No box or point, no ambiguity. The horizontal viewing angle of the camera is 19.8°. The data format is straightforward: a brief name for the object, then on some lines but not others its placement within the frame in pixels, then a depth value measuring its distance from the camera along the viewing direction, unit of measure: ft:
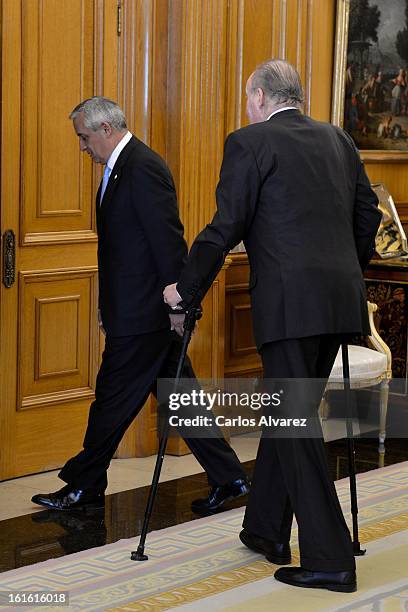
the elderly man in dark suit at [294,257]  13.01
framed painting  23.45
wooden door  17.71
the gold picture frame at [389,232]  23.57
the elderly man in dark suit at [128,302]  15.75
